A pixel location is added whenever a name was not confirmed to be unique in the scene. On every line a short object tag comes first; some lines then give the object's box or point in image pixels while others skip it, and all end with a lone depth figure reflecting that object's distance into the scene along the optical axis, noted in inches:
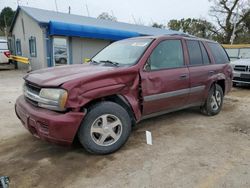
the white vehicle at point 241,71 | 368.0
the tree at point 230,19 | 1302.9
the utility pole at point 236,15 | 1253.8
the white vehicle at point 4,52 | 647.1
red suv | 123.6
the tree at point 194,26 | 1462.5
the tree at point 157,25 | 1798.7
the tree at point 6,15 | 1753.1
